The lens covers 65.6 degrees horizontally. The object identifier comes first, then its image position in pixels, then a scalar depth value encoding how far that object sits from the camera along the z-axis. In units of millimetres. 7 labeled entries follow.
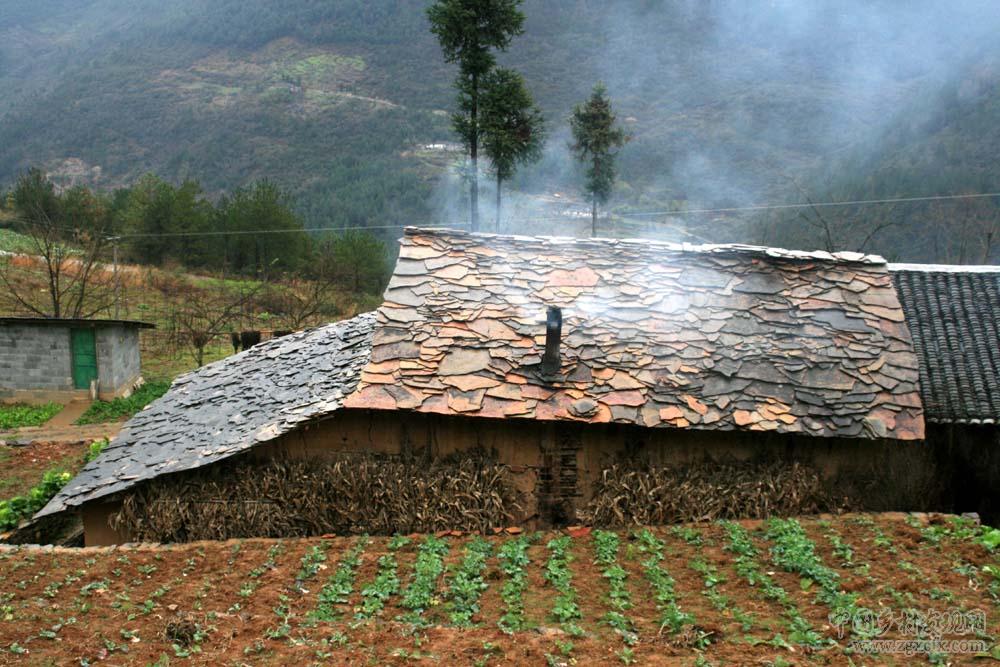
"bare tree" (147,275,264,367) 24609
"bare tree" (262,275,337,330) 27594
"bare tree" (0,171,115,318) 26766
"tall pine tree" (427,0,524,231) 25734
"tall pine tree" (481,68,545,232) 25953
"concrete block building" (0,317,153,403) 18656
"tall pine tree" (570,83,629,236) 32094
